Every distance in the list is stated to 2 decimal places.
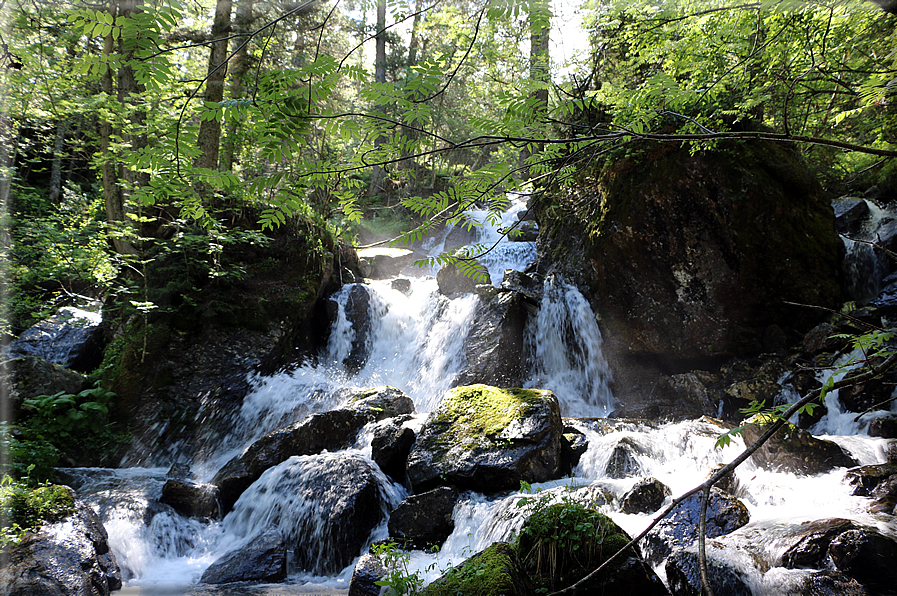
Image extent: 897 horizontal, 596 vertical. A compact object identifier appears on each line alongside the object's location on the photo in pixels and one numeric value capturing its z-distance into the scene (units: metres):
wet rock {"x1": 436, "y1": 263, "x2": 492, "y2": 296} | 12.00
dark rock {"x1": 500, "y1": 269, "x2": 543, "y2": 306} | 10.41
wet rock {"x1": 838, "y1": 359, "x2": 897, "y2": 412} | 6.54
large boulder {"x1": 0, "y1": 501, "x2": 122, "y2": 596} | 3.73
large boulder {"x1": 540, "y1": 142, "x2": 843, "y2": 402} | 8.38
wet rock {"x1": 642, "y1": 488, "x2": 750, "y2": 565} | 4.10
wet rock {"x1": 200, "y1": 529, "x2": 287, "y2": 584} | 4.79
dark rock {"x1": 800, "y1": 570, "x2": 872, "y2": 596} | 3.22
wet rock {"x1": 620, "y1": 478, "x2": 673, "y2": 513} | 4.81
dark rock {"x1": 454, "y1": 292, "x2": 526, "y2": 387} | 9.48
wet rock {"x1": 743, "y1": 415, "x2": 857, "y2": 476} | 5.44
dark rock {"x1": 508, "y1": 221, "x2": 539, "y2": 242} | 15.09
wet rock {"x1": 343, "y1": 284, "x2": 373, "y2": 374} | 11.02
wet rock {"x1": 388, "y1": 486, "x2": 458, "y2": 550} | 4.84
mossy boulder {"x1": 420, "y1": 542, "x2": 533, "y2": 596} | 2.76
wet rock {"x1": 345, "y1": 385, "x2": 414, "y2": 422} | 7.52
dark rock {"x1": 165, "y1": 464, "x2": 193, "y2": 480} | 6.76
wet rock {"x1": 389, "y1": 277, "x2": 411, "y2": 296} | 13.12
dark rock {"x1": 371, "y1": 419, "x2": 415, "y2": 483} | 6.16
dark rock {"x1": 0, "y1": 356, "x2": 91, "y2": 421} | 7.05
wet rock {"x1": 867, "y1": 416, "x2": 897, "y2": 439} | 5.95
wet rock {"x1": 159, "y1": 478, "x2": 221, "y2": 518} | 5.86
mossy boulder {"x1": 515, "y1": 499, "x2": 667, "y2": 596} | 3.09
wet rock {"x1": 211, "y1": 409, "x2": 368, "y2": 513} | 6.20
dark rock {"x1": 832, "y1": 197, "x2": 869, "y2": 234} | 10.90
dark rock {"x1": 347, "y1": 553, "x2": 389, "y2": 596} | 3.87
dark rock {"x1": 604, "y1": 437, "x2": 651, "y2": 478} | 5.77
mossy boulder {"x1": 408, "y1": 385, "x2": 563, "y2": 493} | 5.37
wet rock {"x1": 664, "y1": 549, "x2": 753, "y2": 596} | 3.45
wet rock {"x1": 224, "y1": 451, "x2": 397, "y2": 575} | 5.16
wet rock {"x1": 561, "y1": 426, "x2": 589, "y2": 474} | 6.04
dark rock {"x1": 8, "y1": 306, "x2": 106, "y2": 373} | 9.49
